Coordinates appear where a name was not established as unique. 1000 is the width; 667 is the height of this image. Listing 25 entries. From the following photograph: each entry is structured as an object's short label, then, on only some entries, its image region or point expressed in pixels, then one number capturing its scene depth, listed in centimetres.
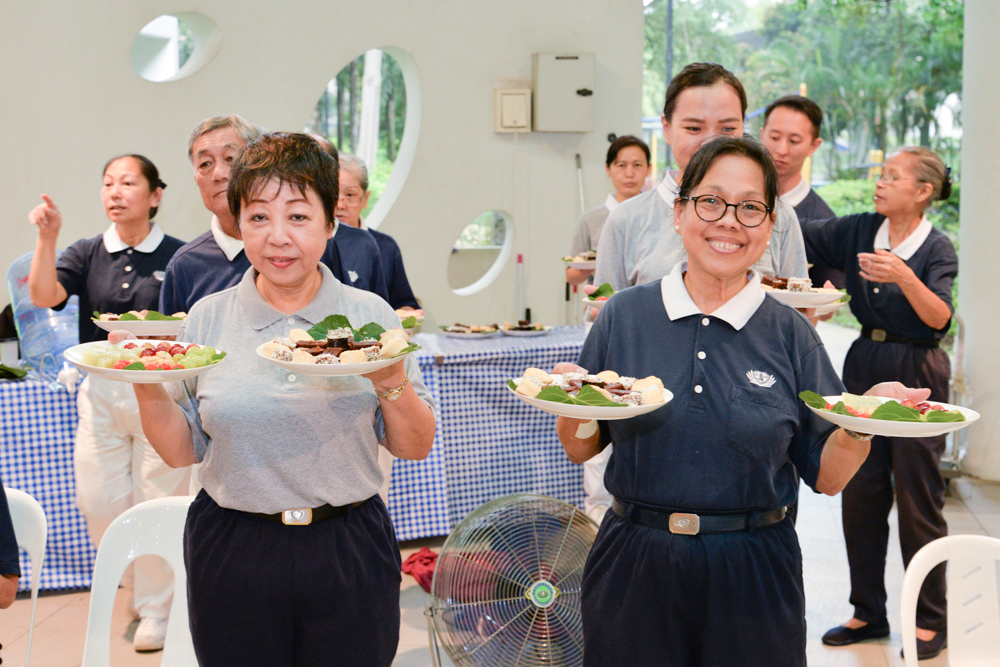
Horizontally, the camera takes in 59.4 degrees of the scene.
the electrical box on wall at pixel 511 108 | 568
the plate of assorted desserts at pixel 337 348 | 136
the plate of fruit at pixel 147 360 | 138
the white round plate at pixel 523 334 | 431
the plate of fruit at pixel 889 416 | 135
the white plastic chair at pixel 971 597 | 192
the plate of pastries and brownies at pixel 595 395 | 138
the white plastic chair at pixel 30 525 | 189
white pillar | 499
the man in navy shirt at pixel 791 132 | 309
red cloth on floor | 352
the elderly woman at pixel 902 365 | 309
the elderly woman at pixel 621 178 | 466
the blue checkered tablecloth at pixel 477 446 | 383
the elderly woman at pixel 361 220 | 320
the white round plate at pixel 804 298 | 193
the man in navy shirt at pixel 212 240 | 226
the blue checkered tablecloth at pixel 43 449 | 335
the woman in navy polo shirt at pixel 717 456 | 153
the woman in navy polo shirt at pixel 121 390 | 309
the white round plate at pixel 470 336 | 430
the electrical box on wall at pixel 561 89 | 564
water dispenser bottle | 368
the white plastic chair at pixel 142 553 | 185
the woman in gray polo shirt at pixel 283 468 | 154
